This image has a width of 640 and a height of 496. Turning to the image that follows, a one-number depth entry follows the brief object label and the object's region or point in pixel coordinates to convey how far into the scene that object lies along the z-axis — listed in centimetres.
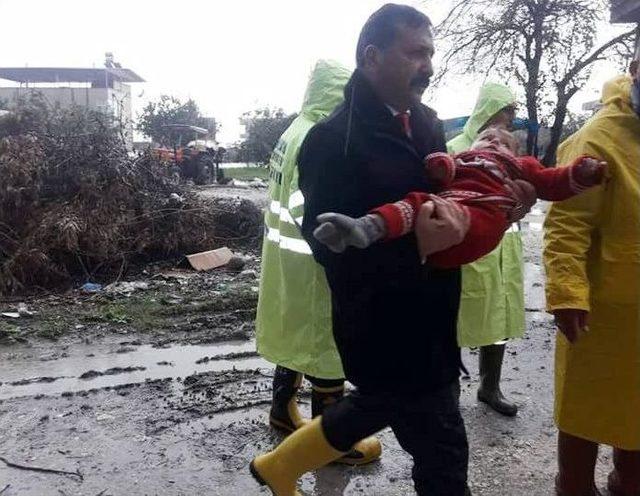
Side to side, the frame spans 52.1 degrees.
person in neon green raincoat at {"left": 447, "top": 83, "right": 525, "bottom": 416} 335
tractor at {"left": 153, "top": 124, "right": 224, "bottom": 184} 1752
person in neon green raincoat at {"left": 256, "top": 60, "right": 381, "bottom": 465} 282
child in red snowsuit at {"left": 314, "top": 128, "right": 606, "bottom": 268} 158
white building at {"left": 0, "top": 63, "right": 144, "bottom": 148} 4552
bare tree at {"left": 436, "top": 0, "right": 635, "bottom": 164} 1484
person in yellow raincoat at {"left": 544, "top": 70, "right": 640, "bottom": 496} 226
